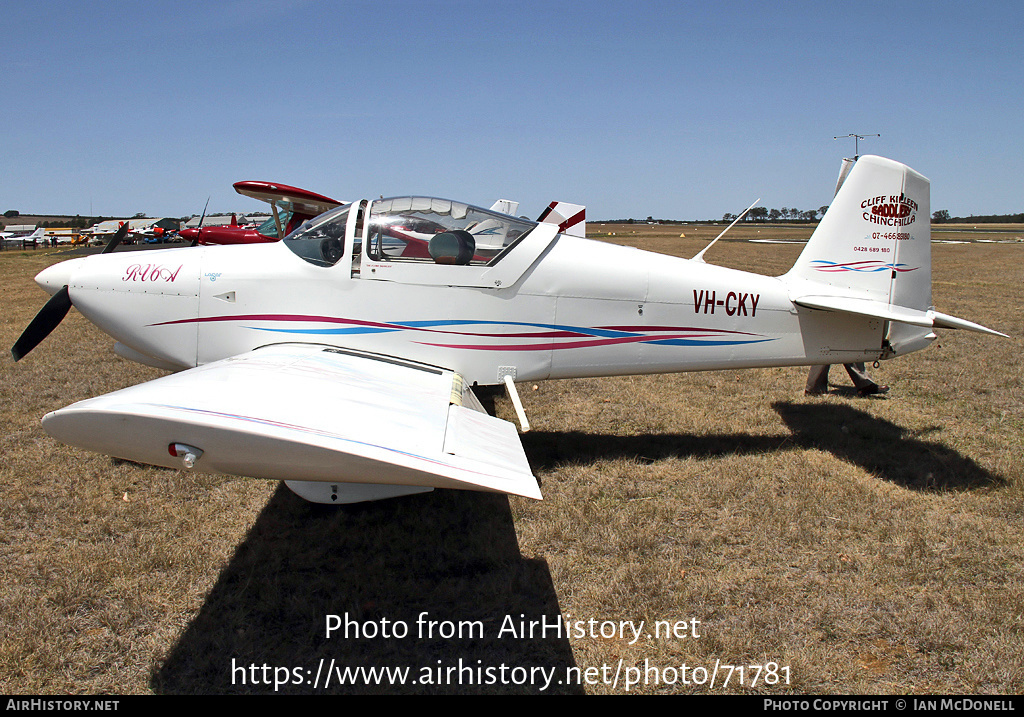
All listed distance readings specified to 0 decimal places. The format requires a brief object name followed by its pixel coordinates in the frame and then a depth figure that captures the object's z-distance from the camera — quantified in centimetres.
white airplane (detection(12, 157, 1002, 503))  469
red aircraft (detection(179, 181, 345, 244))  1388
